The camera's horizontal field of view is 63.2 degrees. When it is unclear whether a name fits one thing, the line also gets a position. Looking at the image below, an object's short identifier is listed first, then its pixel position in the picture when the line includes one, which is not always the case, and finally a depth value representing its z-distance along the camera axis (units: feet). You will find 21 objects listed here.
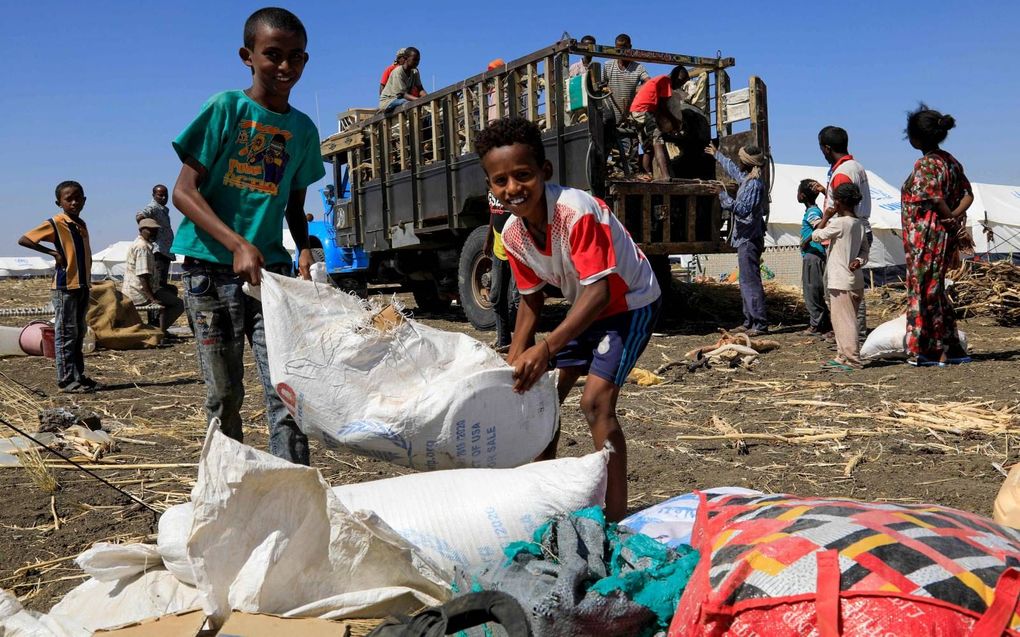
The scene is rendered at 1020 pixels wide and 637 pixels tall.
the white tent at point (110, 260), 195.27
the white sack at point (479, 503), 7.35
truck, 26.73
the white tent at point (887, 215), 69.97
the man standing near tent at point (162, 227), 34.60
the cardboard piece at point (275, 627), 6.33
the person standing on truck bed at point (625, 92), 29.78
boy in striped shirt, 22.94
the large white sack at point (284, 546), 6.64
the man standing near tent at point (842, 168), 22.56
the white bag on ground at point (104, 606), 6.76
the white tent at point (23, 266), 225.56
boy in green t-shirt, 9.18
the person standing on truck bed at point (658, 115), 29.58
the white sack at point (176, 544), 7.07
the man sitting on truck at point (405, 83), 35.78
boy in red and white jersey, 8.62
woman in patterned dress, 19.97
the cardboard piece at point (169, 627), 6.51
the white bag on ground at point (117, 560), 7.07
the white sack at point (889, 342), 21.22
